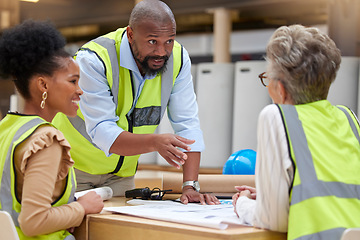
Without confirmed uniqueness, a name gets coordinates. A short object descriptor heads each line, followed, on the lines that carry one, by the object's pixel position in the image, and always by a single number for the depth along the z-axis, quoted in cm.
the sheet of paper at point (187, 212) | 210
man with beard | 266
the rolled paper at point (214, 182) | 268
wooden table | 203
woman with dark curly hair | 213
